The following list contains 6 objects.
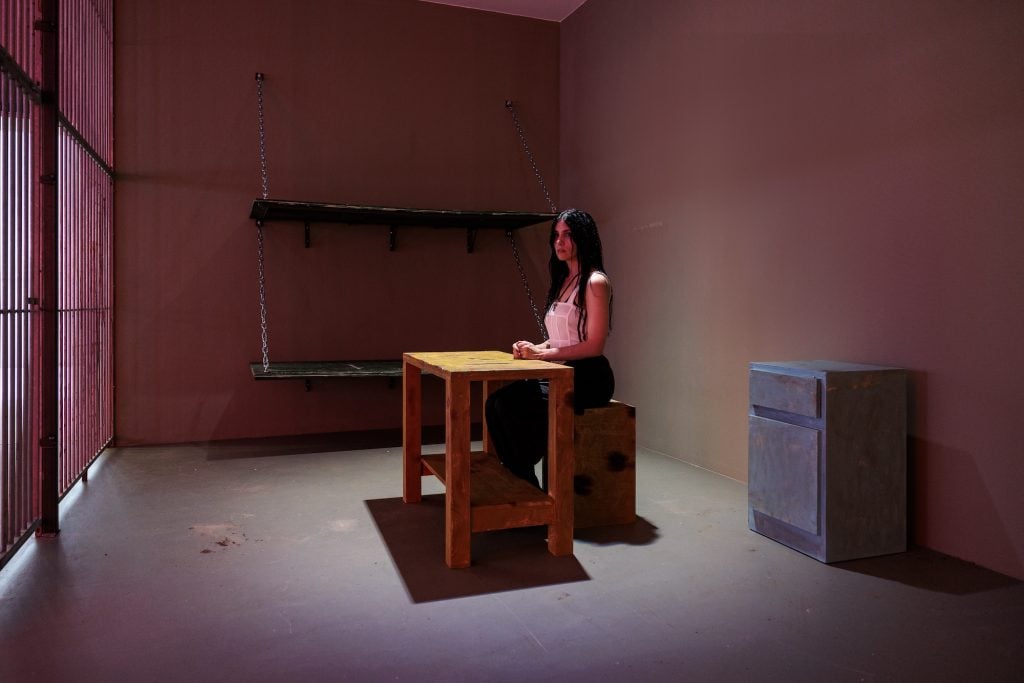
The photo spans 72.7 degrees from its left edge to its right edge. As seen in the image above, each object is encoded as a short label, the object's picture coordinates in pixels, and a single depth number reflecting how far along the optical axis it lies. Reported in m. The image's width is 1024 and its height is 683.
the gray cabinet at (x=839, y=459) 2.79
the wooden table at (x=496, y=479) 2.72
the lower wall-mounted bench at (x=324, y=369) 4.53
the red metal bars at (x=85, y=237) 3.67
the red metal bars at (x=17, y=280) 2.60
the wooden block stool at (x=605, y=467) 3.25
